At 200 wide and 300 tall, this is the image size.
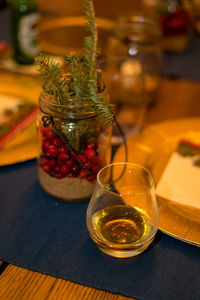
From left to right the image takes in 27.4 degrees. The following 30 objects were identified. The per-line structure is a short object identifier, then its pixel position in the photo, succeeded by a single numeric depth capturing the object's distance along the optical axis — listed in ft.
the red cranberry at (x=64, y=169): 2.27
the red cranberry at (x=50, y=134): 2.28
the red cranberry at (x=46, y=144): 2.27
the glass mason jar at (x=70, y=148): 2.19
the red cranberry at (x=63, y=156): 2.23
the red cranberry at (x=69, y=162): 2.25
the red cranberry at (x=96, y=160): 2.30
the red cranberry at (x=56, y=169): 2.30
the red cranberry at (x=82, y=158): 2.25
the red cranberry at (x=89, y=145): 2.26
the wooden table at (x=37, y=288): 1.84
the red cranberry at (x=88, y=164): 2.27
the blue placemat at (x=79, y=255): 1.89
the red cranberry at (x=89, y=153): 2.25
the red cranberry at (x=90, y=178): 2.31
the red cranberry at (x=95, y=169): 2.31
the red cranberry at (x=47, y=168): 2.32
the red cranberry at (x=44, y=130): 2.30
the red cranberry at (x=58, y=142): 2.25
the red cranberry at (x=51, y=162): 2.28
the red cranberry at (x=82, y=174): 2.29
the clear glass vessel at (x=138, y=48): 3.50
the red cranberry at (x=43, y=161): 2.32
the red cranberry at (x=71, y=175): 2.29
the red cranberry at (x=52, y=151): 2.24
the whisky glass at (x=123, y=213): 1.94
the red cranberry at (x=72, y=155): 2.24
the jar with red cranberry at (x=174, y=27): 4.46
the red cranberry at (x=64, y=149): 2.24
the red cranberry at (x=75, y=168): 2.27
